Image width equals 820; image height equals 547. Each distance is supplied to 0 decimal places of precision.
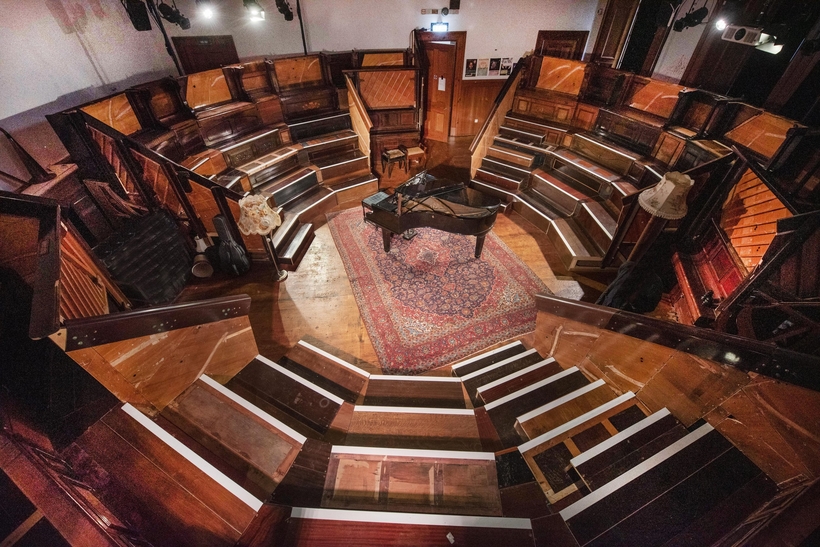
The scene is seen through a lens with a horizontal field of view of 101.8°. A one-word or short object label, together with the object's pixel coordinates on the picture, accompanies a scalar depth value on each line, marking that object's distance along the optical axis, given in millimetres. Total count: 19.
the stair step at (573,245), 4781
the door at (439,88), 7095
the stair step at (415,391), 2834
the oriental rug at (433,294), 3922
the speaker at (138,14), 4453
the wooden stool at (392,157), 6826
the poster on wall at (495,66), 7172
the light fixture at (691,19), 4645
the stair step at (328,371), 2965
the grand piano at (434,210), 4490
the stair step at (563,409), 2219
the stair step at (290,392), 2492
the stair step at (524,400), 2324
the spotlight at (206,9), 5105
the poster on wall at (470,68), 7189
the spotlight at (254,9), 5305
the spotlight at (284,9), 5516
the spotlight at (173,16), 4578
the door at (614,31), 5930
